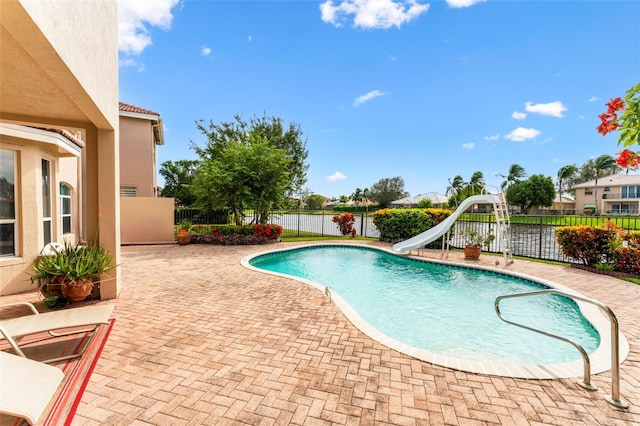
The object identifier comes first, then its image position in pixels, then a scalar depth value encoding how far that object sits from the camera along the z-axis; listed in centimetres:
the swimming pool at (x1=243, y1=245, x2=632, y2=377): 450
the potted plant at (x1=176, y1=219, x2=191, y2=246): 1352
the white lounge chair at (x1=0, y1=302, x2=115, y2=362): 316
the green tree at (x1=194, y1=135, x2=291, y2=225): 1452
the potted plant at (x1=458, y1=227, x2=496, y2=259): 1075
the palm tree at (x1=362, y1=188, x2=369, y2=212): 6761
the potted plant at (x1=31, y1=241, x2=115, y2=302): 511
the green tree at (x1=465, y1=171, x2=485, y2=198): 6813
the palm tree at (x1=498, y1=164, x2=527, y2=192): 6419
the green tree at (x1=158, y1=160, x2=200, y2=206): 2836
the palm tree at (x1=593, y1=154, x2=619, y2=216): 4906
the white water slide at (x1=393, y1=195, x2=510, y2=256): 1026
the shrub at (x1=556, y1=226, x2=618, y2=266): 829
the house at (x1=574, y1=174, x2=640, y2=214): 4518
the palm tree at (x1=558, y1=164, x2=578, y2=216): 5869
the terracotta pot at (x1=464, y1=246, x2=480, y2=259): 1070
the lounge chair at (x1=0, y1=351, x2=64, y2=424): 182
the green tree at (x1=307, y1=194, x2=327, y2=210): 7450
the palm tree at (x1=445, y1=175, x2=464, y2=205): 6847
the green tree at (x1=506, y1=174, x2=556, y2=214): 4528
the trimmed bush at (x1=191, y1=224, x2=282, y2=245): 1439
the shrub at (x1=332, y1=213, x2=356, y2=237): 1738
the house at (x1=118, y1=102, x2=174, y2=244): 1383
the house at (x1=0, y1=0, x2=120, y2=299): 261
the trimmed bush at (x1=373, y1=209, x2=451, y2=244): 1376
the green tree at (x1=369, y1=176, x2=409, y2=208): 6000
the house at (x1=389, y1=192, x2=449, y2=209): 3944
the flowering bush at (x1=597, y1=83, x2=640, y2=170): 183
